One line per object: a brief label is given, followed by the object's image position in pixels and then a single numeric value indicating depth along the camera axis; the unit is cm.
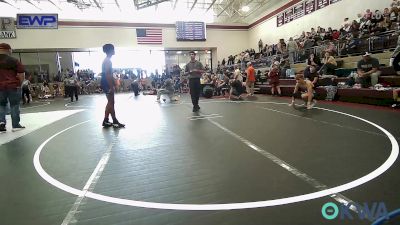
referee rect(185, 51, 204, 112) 875
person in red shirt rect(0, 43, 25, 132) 629
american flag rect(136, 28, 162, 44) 2364
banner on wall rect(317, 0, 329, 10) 1644
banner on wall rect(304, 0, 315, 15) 1755
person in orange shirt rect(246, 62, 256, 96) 1414
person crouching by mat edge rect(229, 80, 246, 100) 1242
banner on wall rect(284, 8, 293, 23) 1952
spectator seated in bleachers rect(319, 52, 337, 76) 1137
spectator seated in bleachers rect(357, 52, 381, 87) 902
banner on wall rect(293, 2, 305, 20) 1848
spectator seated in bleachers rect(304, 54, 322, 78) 1176
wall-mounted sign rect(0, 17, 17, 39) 2075
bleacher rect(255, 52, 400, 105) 824
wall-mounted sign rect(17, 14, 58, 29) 1740
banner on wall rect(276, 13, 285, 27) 2053
